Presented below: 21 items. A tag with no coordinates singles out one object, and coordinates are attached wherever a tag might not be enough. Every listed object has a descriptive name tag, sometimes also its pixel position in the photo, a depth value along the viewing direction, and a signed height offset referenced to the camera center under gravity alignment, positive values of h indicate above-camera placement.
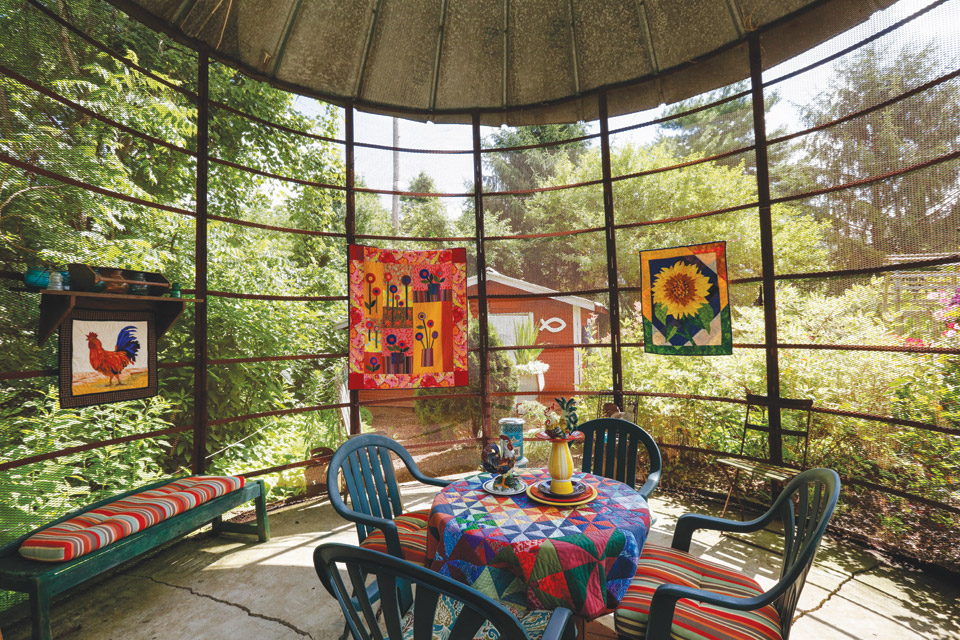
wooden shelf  2.50 +0.24
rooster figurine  2.05 -0.63
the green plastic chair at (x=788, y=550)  1.38 -0.83
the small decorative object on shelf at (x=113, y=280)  2.70 +0.38
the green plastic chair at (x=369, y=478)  2.14 -0.77
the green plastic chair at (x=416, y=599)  1.00 -0.66
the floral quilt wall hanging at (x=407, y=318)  4.22 +0.16
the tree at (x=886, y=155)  2.79 +1.19
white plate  1.99 -0.73
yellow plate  1.84 -0.73
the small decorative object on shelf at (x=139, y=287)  2.90 +0.36
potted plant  4.68 -0.38
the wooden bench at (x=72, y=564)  1.95 -1.09
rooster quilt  2.64 -0.10
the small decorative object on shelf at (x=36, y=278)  2.37 +0.36
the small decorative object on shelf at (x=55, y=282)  2.41 +0.34
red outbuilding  4.57 +0.10
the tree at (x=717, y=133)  4.08 +2.58
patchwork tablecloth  1.49 -0.79
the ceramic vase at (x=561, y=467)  1.94 -0.61
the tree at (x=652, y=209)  5.01 +1.97
